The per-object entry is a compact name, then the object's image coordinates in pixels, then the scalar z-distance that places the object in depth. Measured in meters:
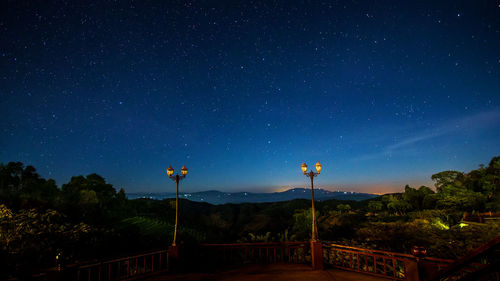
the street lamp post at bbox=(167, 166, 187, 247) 8.91
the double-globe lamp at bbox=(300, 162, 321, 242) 9.31
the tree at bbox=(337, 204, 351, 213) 27.49
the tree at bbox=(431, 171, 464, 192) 26.04
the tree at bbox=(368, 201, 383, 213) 30.20
